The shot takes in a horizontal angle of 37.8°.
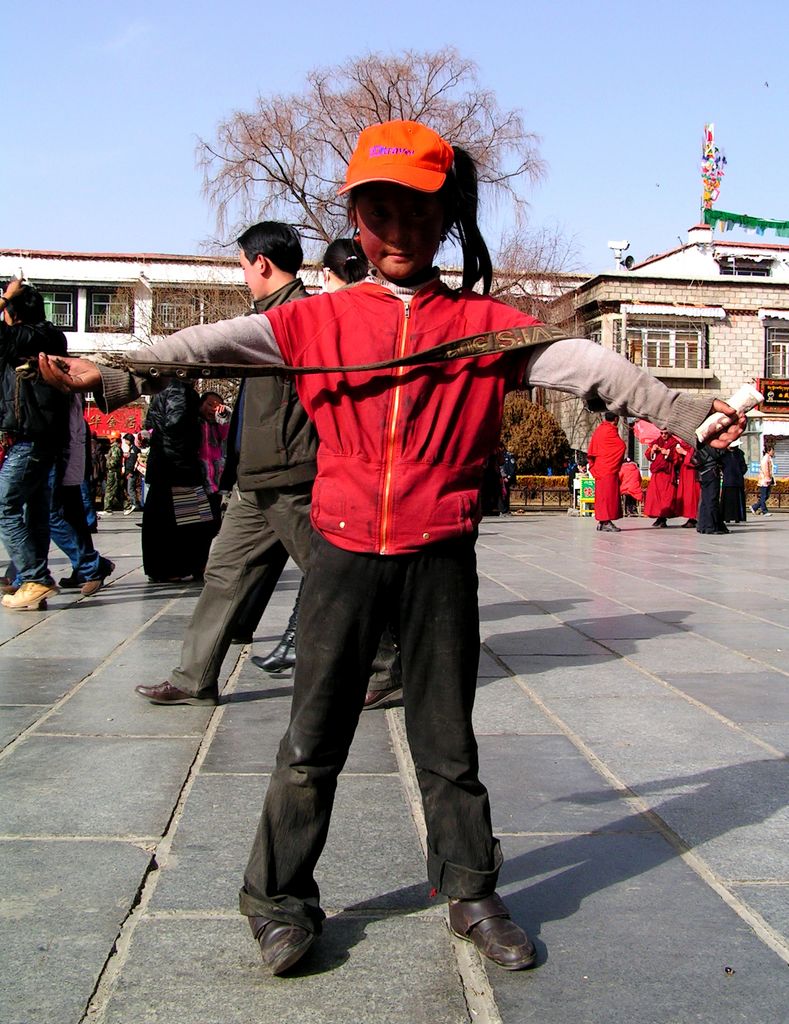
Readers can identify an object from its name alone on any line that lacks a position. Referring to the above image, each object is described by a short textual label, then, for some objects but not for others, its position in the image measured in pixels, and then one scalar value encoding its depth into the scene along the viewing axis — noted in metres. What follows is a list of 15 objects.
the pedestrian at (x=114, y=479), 23.92
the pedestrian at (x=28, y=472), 7.06
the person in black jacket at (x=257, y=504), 4.31
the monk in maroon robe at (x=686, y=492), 18.50
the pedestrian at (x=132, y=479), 23.38
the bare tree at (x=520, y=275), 29.52
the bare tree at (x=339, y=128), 27.84
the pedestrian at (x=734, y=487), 19.14
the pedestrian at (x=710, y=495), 16.36
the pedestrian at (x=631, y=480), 21.39
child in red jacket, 2.31
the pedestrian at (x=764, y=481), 27.53
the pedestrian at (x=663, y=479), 18.36
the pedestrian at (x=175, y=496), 7.38
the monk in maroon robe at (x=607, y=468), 17.11
